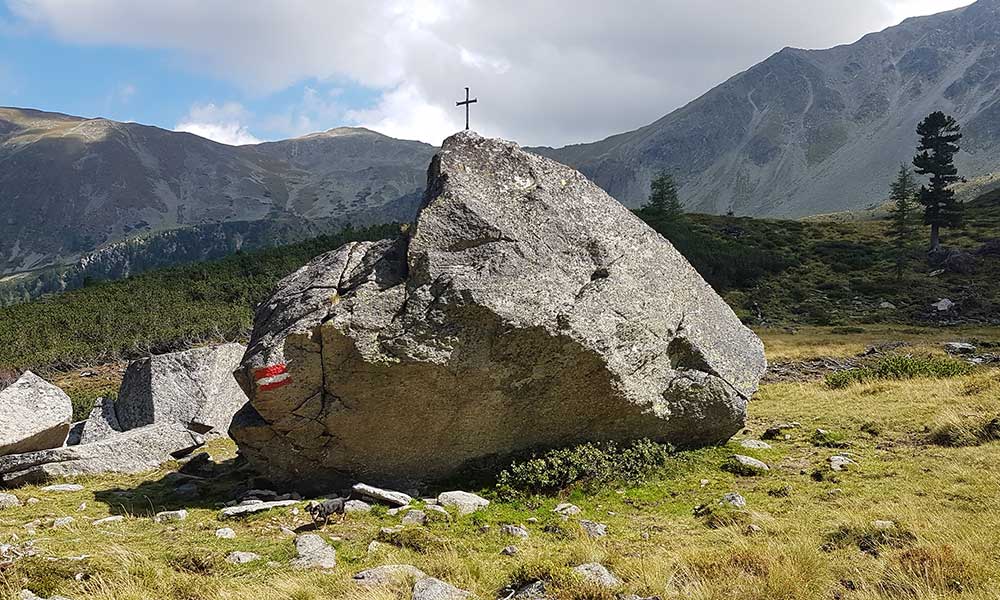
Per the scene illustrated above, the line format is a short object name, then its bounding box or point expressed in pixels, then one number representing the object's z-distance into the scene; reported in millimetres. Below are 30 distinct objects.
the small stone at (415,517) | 9484
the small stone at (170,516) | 10156
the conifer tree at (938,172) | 66188
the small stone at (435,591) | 6312
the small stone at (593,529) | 8875
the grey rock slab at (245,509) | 9953
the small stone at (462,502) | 10117
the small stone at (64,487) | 12391
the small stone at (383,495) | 10445
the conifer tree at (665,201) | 79000
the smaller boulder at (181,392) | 18328
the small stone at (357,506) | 10000
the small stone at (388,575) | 6775
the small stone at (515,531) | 8875
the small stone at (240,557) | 7556
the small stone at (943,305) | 44112
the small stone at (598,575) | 6625
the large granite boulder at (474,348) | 11008
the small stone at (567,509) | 9958
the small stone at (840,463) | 11570
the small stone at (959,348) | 28195
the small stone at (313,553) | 7457
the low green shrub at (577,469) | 11078
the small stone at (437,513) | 9656
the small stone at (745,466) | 11773
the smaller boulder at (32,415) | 13266
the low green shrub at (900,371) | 19828
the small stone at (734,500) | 9875
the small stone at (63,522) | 9773
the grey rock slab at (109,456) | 12906
